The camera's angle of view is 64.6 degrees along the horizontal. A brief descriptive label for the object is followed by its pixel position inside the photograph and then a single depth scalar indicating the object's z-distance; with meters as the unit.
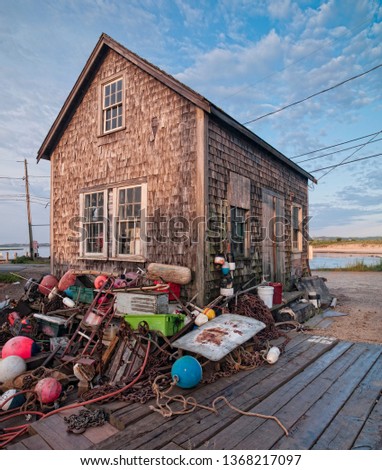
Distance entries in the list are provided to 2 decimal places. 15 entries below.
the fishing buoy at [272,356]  4.81
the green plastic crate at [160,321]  5.07
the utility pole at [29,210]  32.34
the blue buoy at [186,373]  3.87
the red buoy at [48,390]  4.00
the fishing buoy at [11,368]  4.62
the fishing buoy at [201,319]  5.61
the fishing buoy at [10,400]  4.00
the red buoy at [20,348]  5.32
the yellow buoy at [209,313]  6.02
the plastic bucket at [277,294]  8.09
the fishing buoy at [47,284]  8.04
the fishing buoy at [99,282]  7.50
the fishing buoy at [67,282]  7.89
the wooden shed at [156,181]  7.02
